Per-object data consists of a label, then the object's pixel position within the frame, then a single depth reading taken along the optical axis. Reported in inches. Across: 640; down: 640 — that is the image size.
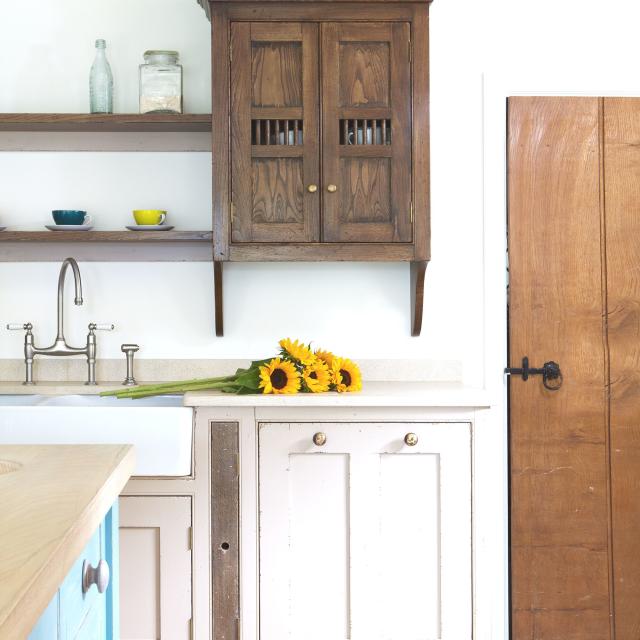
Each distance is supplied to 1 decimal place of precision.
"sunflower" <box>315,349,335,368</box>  87.5
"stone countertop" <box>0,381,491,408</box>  81.2
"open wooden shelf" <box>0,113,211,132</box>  92.7
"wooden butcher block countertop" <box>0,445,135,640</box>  23.9
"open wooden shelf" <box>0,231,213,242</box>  93.2
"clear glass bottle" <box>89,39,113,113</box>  96.6
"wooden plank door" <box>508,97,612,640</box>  100.2
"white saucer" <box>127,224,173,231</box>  94.8
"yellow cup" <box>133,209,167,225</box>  95.8
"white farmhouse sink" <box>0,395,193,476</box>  80.8
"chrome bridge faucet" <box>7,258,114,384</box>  97.7
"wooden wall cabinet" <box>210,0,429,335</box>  89.5
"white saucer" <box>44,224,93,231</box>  94.8
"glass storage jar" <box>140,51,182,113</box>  95.8
